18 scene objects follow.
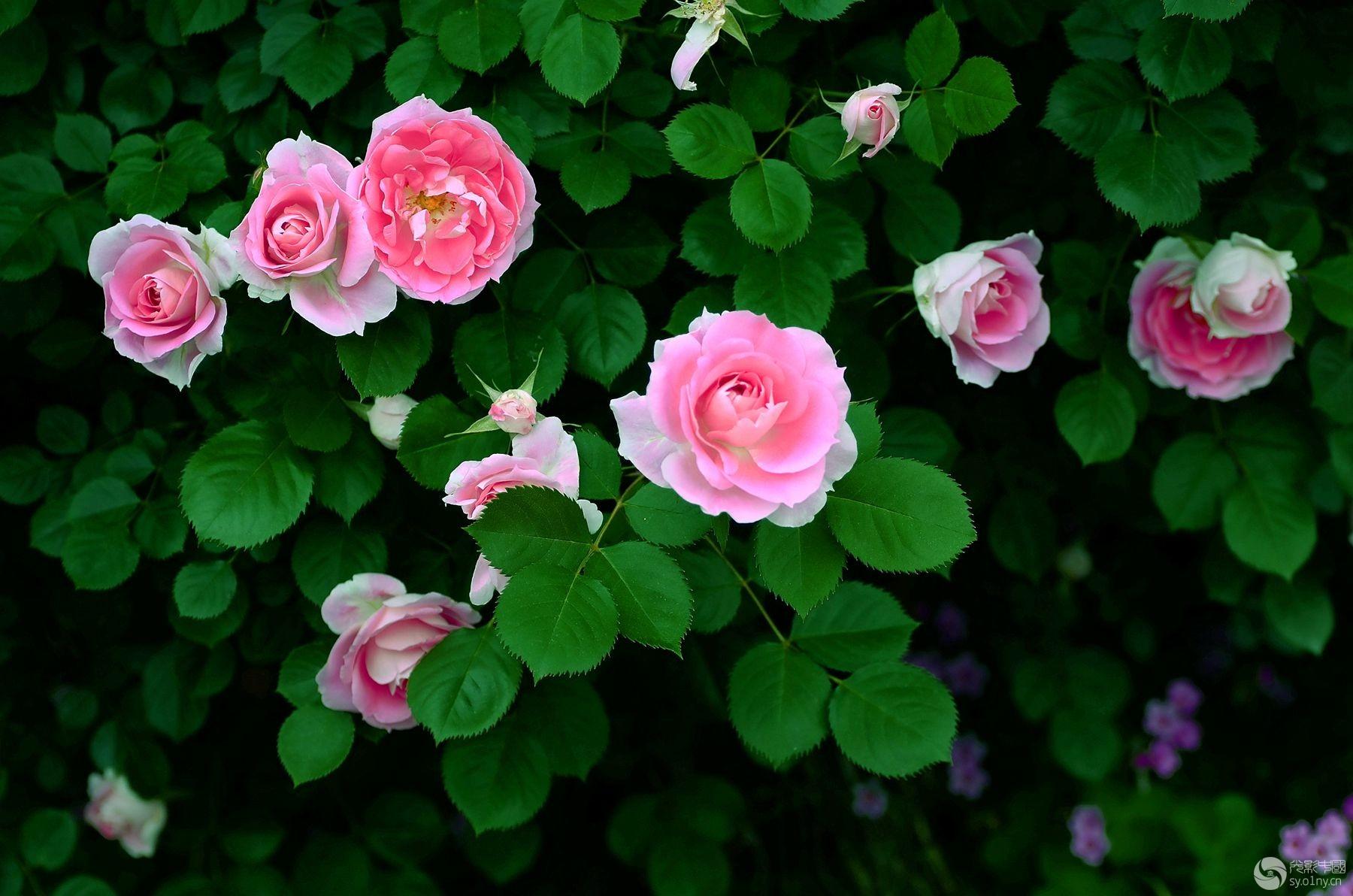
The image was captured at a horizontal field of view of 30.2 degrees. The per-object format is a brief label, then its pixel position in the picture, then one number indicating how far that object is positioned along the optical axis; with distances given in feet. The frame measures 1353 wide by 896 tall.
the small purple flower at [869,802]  4.61
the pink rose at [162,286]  2.91
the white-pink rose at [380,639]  3.03
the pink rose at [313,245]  2.86
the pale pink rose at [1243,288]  3.25
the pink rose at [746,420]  2.67
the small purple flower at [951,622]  4.87
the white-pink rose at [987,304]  3.09
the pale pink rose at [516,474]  2.85
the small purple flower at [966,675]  4.91
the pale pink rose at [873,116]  2.96
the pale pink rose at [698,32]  2.95
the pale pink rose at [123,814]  3.57
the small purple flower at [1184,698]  4.87
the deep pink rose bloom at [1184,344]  3.35
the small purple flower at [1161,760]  4.73
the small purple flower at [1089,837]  4.41
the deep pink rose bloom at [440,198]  2.89
